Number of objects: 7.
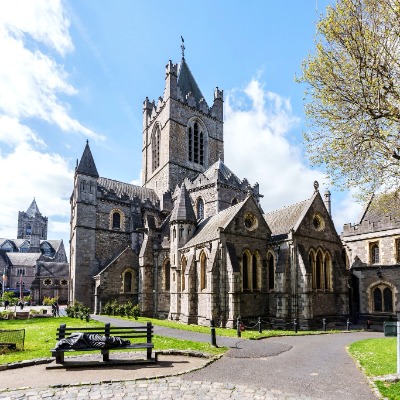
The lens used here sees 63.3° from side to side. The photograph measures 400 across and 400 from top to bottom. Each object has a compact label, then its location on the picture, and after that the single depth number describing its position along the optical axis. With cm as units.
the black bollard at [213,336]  1408
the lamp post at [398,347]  919
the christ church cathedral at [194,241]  2381
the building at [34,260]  5969
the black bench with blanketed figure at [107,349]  1044
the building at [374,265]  2589
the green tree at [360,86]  1137
